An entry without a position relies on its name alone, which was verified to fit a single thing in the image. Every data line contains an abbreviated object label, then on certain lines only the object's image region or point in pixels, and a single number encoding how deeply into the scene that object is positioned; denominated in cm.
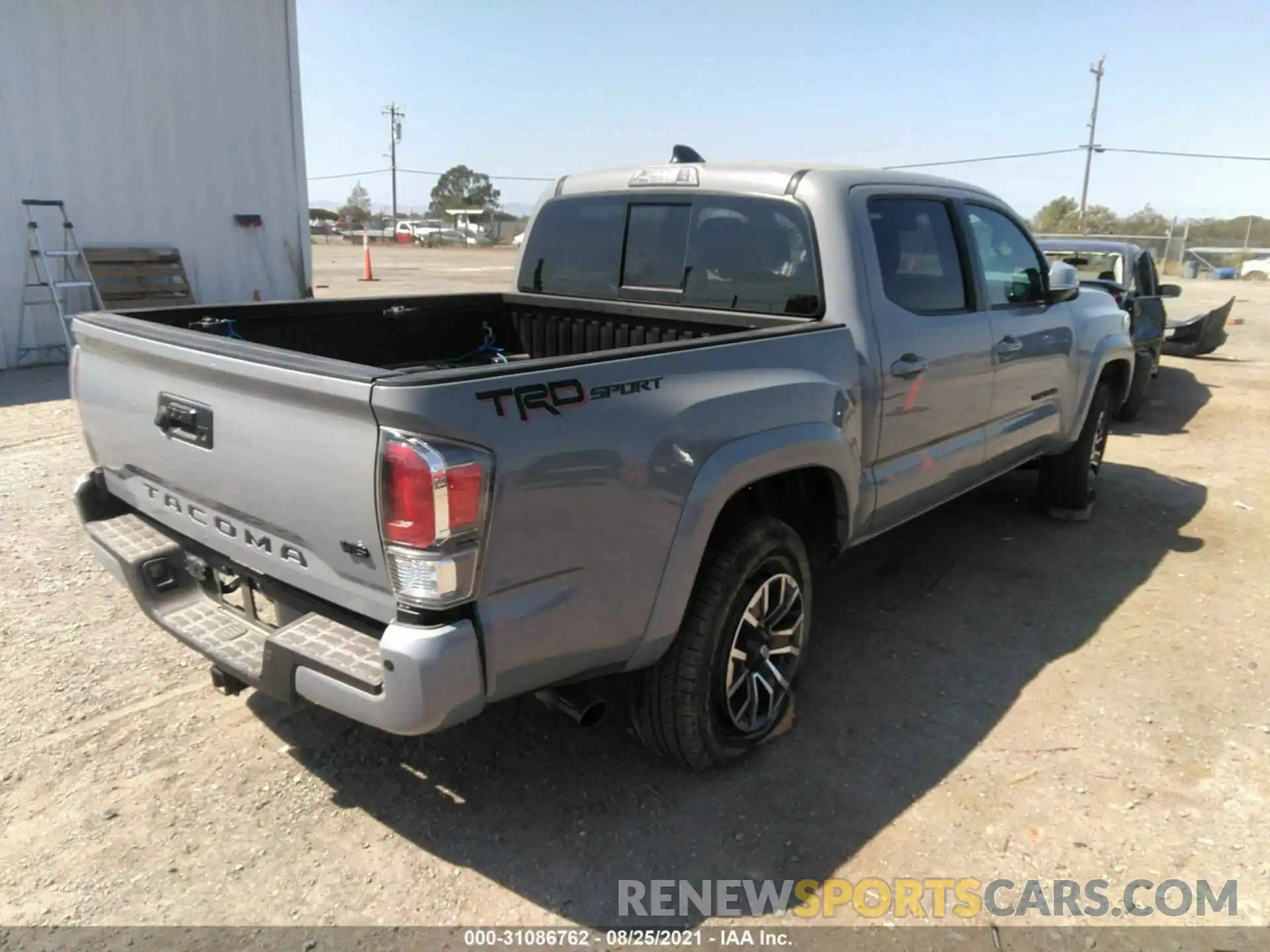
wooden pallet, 1051
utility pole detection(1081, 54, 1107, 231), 4678
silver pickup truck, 221
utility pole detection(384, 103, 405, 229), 7700
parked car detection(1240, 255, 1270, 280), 3238
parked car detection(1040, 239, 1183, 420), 865
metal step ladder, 988
